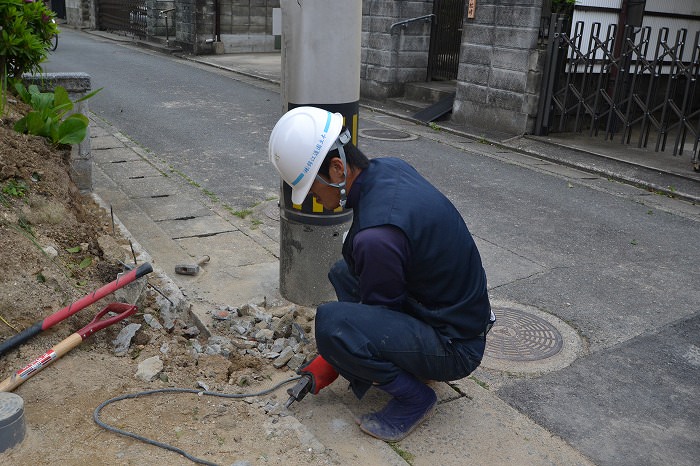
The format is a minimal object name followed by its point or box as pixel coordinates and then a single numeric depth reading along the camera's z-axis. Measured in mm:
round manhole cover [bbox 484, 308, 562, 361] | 3977
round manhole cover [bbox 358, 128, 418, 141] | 9860
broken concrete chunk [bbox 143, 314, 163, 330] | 3709
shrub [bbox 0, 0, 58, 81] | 5566
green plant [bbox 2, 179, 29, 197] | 4219
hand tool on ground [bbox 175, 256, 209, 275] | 4762
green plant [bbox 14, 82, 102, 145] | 4980
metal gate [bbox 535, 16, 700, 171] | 8523
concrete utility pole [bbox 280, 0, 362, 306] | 3826
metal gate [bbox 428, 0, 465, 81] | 12305
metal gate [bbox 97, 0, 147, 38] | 24672
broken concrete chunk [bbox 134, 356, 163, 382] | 3240
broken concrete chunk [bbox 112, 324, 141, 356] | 3449
